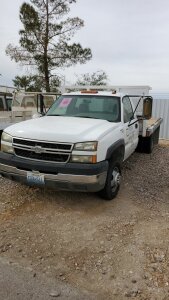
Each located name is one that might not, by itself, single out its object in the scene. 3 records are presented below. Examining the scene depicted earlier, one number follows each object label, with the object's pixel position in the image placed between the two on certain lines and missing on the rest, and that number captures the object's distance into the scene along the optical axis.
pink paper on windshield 4.26
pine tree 14.20
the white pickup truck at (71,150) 2.96
